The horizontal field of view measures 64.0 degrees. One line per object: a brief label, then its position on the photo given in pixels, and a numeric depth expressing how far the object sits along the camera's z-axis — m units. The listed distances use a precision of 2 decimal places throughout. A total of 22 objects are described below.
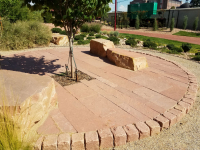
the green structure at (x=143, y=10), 24.94
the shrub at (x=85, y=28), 16.30
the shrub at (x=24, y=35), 8.77
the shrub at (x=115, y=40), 10.75
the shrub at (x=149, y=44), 9.69
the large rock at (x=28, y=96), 2.29
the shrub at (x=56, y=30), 14.57
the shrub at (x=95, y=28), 16.36
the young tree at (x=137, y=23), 23.61
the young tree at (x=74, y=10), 3.56
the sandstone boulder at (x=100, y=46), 7.05
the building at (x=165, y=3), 52.72
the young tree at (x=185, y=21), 20.78
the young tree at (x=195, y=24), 19.50
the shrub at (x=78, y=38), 12.01
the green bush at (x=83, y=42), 10.82
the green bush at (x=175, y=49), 8.51
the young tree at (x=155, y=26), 21.09
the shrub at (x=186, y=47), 8.72
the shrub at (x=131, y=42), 10.33
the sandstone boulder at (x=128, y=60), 5.37
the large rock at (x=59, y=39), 10.53
